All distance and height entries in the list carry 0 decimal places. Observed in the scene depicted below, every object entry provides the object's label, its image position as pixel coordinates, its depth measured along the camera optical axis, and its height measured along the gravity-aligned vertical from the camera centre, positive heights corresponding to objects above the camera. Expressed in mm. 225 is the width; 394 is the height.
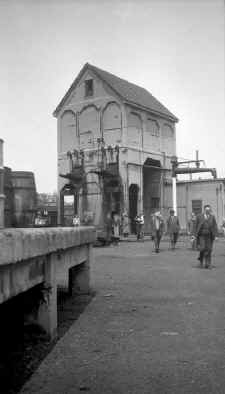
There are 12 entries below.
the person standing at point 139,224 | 31578 -193
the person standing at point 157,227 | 21031 -274
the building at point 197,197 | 40750 +2005
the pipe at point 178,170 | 40219 +4417
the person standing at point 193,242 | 21681 -1005
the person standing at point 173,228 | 22719 -373
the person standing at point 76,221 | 33188 +61
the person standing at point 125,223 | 34438 -125
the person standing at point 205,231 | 14516 -328
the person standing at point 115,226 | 26891 -294
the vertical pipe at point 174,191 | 39672 +2395
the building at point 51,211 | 38662 +1073
